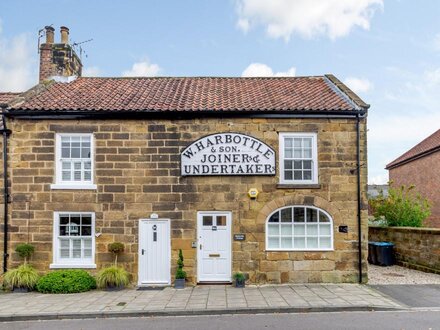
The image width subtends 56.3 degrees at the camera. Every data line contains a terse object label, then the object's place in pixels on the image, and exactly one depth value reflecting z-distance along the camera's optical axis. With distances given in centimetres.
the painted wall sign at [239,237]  1342
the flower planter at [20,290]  1278
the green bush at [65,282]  1248
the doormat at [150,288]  1294
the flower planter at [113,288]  1281
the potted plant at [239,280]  1290
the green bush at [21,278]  1269
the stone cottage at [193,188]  1344
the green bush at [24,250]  1301
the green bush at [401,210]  1864
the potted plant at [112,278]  1272
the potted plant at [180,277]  1304
